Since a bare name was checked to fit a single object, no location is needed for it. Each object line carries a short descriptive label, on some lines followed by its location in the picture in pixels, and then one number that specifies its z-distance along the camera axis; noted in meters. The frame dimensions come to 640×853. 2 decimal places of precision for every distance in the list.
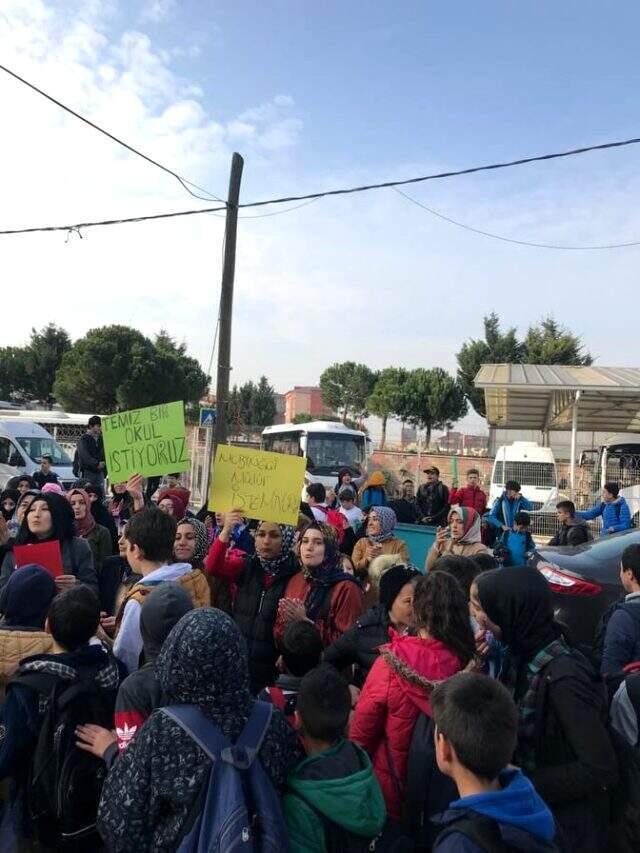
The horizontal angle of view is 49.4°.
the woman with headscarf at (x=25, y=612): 2.85
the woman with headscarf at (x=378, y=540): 5.89
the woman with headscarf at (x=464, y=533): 5.91
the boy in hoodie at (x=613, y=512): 10.29
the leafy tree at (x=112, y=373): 48.03
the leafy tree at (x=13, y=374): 55.22
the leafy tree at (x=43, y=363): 55.62
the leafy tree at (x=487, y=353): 58.09
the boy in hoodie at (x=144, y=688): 2.29
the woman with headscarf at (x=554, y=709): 2.22
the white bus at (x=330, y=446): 23.09
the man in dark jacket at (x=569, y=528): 8.26
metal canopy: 17.78
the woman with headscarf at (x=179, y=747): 1.90
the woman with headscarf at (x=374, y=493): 10.05
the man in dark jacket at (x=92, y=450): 9.56
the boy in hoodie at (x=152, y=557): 3.36
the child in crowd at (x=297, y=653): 3.02
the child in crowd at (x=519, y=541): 8.48
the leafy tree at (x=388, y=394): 59.97
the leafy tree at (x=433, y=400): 58.56
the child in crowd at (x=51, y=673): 2.45
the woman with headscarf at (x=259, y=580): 3.83
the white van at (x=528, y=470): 19.58
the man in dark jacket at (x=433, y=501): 10.96
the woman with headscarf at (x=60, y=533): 4.53
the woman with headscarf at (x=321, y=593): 3.77
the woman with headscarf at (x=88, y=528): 5.57
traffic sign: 11.60
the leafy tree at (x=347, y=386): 76.69
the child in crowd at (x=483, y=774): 1.68
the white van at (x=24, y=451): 18.20
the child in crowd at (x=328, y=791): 2.06
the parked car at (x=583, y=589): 5.59
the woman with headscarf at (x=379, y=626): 3.25
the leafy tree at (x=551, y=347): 54.81
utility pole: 10.62
